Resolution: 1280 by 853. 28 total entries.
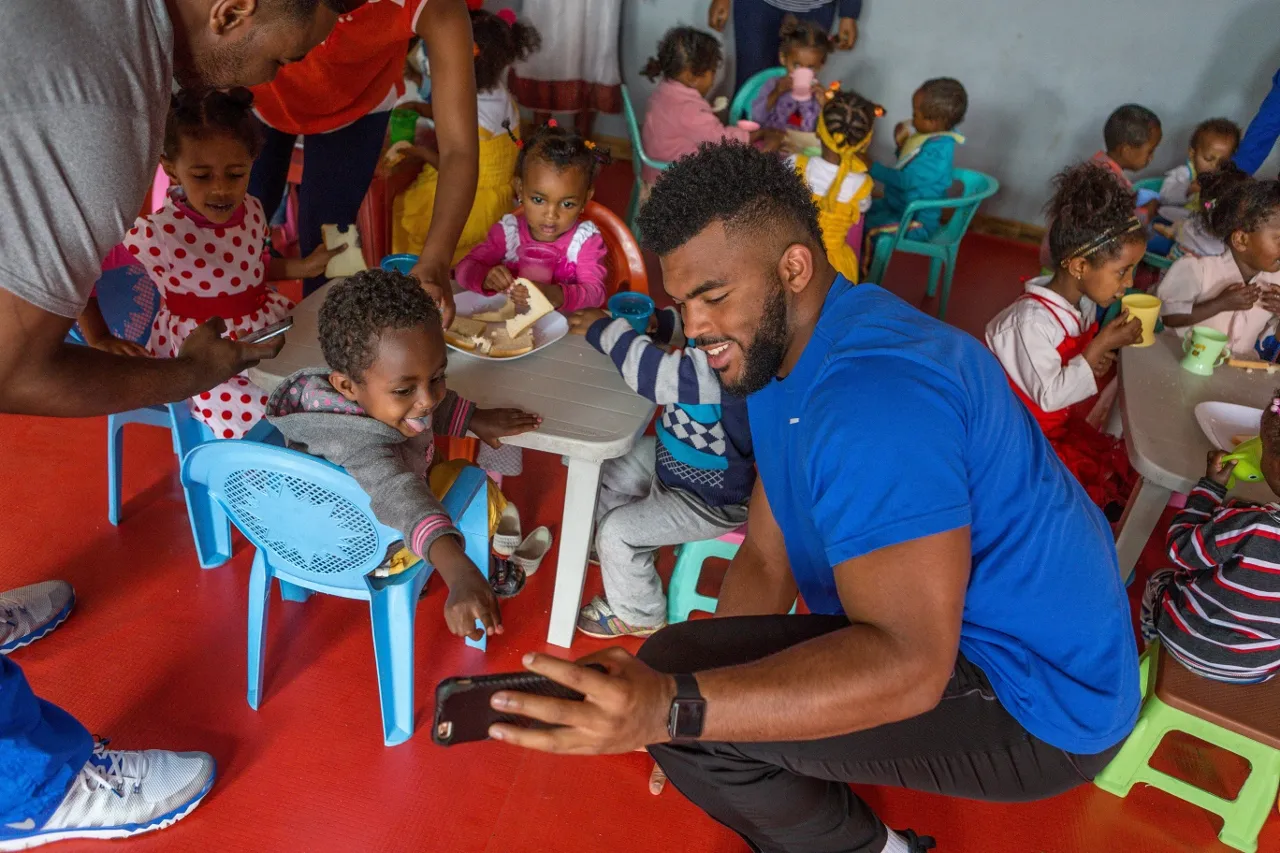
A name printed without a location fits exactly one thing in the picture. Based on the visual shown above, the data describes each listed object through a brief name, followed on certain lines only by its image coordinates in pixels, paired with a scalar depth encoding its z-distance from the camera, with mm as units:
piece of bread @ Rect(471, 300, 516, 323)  2311
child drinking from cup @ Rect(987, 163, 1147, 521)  2684
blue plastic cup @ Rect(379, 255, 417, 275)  2510
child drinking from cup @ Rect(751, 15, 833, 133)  4715
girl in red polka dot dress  2355
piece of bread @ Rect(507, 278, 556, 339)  2229
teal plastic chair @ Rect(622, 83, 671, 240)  4165
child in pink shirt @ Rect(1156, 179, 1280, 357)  3027
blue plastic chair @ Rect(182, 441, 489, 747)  1761
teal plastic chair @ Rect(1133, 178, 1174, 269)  3963
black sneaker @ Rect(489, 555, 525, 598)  2588
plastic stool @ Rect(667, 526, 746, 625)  2424
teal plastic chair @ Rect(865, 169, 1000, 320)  4207
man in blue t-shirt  1272
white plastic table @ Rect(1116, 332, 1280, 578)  2041
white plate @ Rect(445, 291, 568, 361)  2258
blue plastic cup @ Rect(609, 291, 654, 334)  2324
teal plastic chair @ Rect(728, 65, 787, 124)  4871
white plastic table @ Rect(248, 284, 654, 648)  1979
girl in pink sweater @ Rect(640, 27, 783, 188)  4430
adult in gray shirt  1170
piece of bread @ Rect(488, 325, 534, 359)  2176
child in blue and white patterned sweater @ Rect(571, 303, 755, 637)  2090
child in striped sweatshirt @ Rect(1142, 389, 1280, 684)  1814
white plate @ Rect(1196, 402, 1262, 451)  2115
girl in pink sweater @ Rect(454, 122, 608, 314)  2701
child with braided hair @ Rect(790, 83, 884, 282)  3742
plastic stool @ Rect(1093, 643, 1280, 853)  1926
